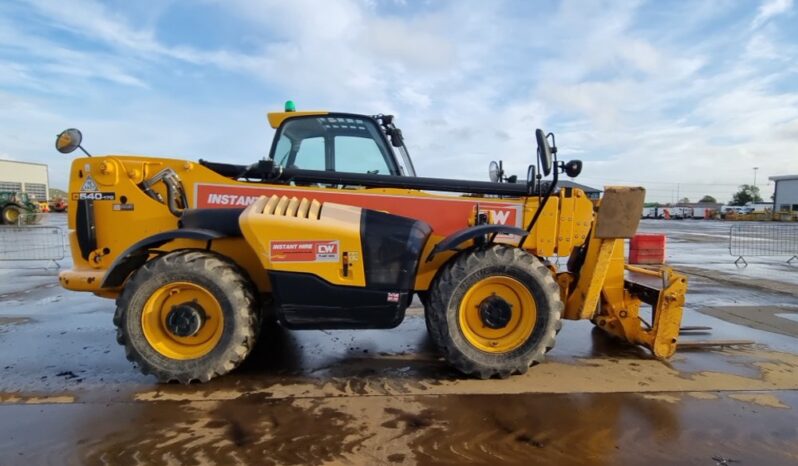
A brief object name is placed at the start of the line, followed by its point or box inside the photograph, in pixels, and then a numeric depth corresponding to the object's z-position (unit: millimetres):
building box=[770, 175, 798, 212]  68688
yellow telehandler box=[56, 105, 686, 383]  3764
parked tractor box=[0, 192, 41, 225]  26812
